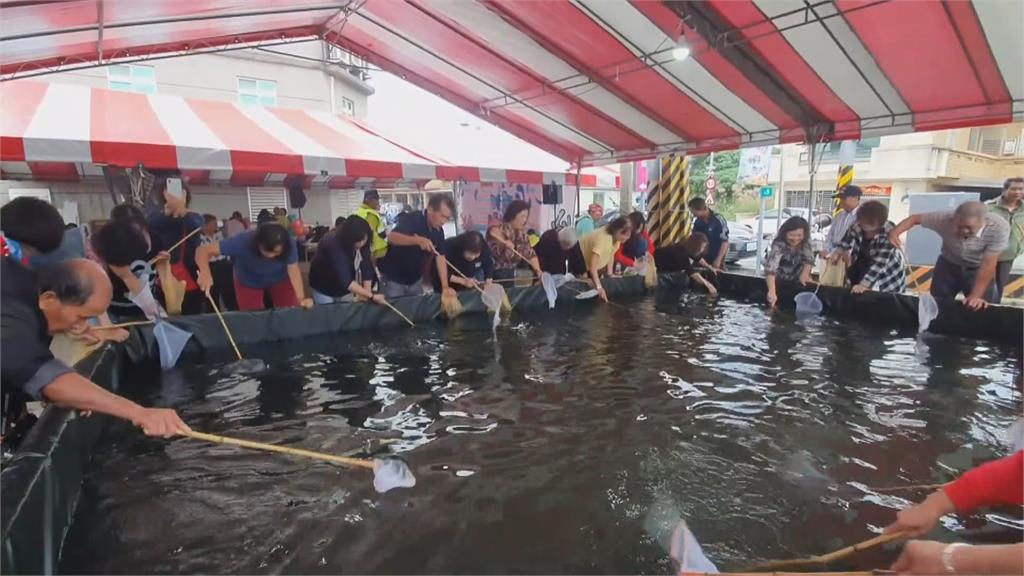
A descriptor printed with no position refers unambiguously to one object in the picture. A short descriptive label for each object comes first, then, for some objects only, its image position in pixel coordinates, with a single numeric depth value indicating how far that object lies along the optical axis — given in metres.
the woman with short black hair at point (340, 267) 4.59
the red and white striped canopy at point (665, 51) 4.66
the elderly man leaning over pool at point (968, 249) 4.22
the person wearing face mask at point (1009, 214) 4.66
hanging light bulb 5.34
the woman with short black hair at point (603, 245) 5.91
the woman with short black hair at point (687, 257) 6.64
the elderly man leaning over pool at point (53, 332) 1.69
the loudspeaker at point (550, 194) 11.14
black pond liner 1.63
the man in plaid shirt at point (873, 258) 5.00
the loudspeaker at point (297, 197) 11.77
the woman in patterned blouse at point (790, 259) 5.71
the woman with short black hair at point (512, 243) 5.89
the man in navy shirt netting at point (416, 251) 5.07
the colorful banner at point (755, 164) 15.57
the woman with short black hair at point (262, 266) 4.11
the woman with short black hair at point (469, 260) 5.48
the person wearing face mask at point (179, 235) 4.62
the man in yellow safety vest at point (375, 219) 7.03
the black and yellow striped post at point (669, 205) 9.59
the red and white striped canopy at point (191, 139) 5.16
